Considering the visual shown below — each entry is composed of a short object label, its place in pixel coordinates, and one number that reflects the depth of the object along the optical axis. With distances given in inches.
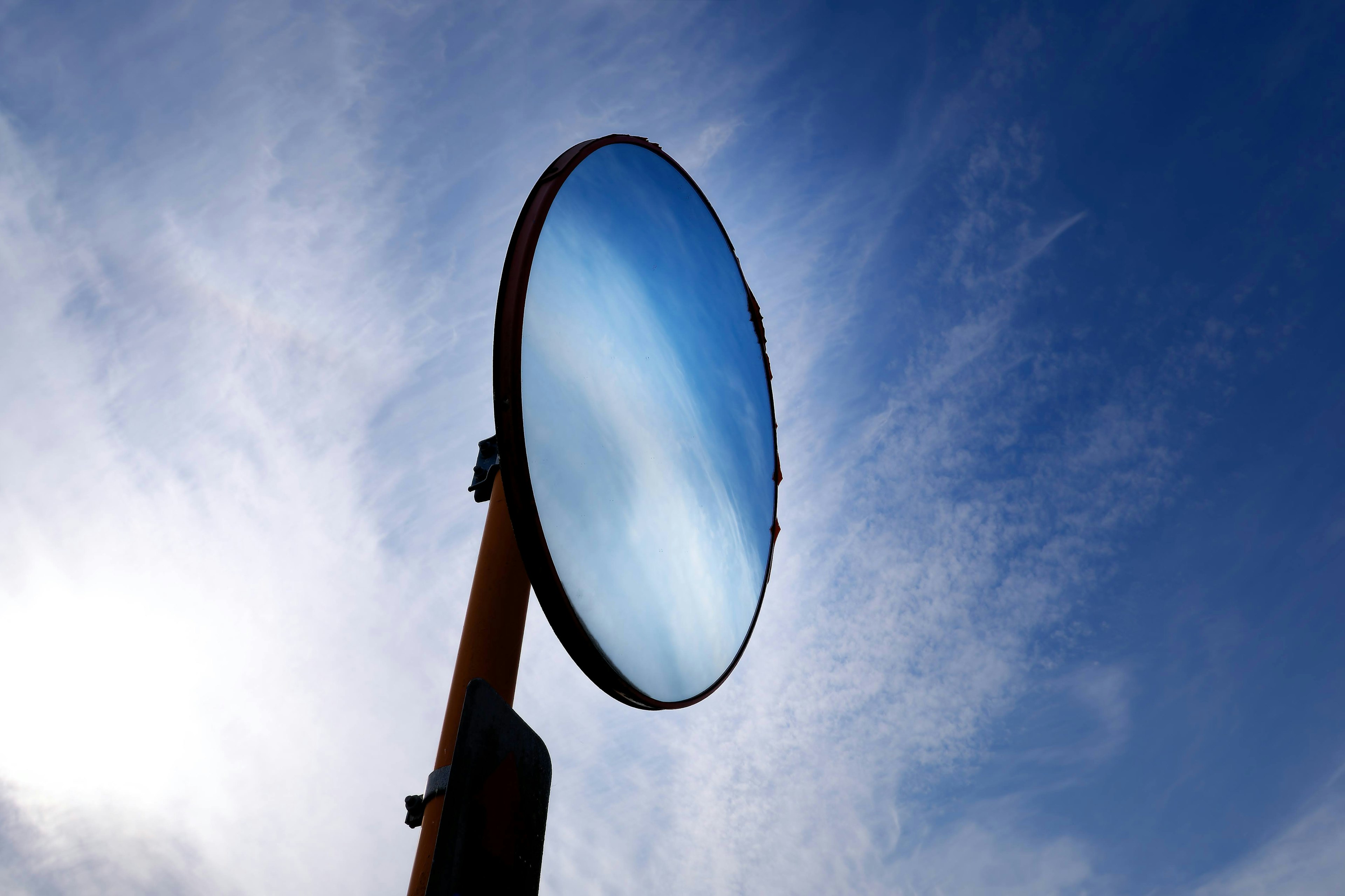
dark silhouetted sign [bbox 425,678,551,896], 41.1
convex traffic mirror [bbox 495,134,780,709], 57.8
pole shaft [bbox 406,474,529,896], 67.0
